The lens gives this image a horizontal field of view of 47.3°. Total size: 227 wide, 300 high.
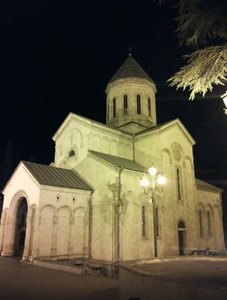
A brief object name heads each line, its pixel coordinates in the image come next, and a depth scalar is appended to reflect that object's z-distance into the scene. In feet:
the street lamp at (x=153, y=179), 36.22
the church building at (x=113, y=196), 48.14
